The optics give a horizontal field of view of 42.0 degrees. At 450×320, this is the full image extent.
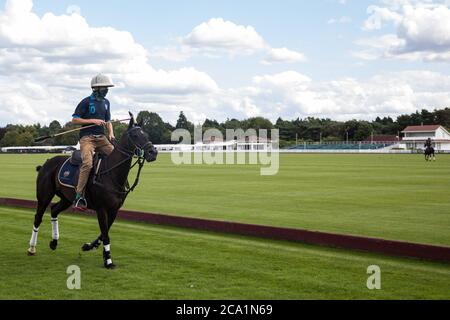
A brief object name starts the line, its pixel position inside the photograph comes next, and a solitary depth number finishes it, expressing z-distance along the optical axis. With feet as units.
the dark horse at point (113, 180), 28.99
